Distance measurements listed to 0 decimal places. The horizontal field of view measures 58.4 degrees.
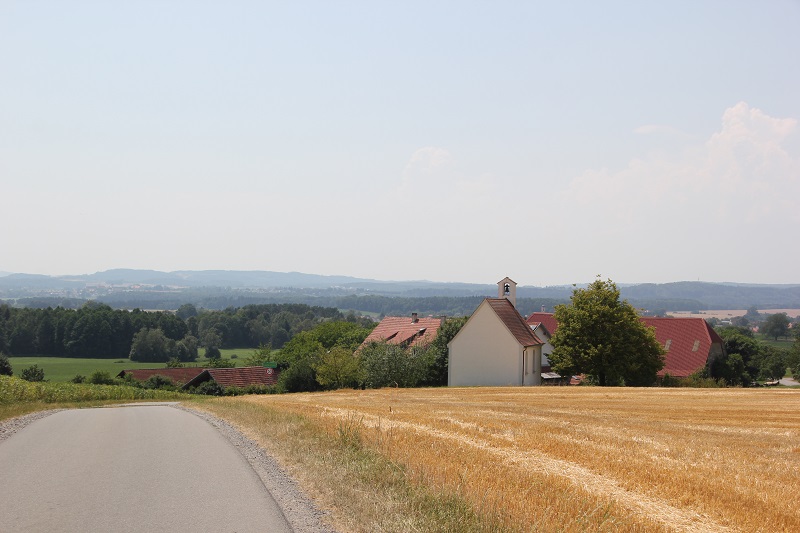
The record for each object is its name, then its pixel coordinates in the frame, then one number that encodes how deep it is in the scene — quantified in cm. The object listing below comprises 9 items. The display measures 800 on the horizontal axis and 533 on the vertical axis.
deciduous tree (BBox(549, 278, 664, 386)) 5794
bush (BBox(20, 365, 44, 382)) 8194
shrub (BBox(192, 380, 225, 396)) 7269
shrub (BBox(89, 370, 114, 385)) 8119
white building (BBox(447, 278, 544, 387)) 5966
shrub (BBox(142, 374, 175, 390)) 7730
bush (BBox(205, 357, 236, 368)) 10808
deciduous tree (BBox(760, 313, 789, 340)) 18138
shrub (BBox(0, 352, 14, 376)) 8128
